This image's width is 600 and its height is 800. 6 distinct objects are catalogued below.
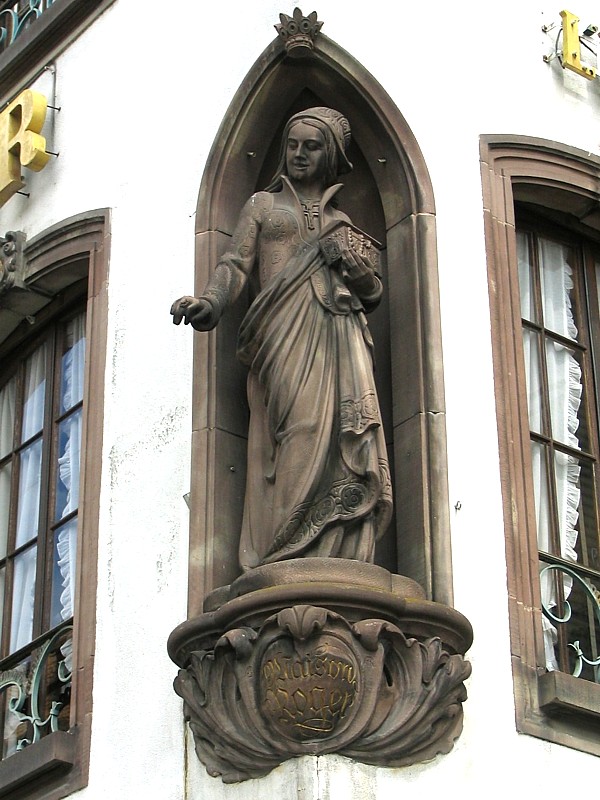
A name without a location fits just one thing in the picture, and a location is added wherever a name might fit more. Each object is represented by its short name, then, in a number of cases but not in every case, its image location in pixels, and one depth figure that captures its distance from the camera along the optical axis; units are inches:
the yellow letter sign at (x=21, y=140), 481.7
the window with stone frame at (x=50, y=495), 413.7
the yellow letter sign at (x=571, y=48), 453.1
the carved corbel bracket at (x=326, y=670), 348.8
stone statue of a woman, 365.4
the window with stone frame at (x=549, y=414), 381.1
